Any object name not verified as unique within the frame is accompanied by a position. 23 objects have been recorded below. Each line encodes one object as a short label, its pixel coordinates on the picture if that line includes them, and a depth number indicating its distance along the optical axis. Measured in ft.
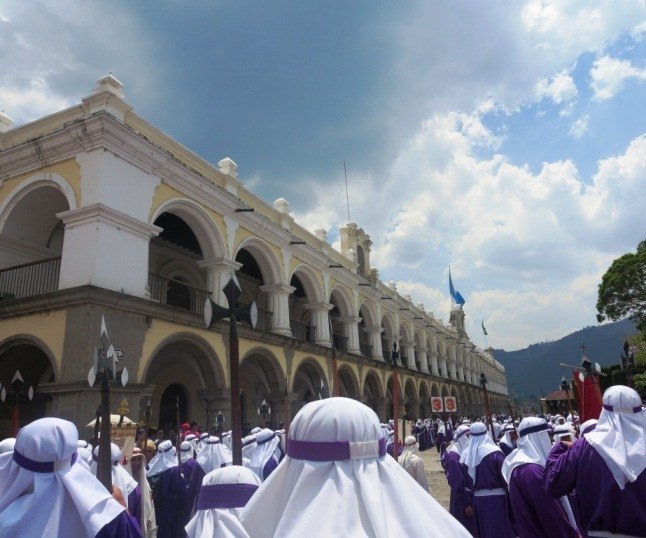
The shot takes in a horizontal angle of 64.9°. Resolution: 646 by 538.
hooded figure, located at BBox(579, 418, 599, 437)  13.07
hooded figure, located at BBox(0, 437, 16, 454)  11.59
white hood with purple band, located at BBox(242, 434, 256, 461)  22.04
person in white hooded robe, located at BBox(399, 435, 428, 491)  20.31
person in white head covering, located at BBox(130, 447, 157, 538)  16.08
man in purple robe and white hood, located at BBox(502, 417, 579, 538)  12.57
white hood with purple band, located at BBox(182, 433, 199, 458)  27.62
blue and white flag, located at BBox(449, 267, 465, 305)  137.08
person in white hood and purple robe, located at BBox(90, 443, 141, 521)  13.66
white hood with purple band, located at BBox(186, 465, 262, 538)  8.66
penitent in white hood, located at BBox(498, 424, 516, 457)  21.76
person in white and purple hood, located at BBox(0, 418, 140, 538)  7.43
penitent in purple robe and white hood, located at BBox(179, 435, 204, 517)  20.44
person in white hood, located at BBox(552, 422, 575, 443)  13.62
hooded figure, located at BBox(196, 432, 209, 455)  25.53
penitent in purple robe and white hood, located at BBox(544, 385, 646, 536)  10.49
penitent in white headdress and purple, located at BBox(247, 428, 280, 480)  18.81
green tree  83.05
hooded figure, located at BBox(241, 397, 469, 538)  4.88
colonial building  35.29
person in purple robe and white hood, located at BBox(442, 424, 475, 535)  17.77
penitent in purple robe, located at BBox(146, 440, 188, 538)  20.52
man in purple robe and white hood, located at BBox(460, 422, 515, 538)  16.29
